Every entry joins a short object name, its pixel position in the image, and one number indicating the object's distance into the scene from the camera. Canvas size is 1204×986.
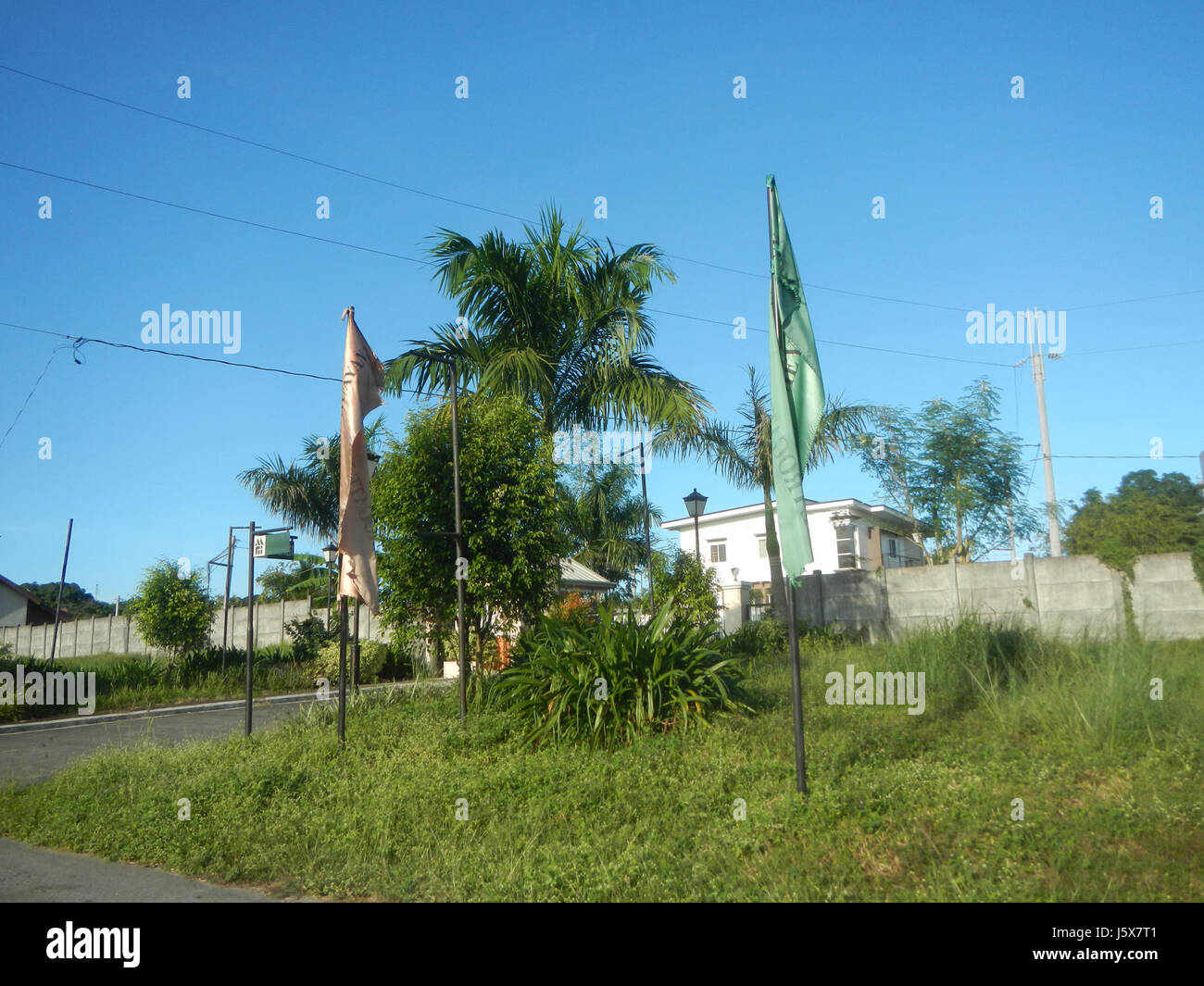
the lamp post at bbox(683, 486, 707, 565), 18.20
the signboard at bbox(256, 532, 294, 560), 17.08
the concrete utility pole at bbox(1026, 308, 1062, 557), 25.23
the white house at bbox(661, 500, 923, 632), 34.34
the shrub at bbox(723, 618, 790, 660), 13.73
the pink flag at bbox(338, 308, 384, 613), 9.12
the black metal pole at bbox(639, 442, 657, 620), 13.52
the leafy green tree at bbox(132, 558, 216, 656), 23.55
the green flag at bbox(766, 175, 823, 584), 6.26
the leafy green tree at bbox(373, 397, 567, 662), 10.83
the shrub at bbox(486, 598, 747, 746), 7.97
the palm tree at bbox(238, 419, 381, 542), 27.69
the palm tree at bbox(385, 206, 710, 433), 12.45
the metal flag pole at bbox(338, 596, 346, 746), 8.74
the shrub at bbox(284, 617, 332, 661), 23.36
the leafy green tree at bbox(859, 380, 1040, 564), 25.45
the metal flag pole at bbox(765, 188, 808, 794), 5.90
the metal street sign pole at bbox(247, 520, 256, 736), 9.56
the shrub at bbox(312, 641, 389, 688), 20.03
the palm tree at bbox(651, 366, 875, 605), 17.53
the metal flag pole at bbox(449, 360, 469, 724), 9.39
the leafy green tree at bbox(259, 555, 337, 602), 37.59
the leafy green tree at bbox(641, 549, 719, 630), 16.94
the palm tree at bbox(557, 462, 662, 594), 33.62
